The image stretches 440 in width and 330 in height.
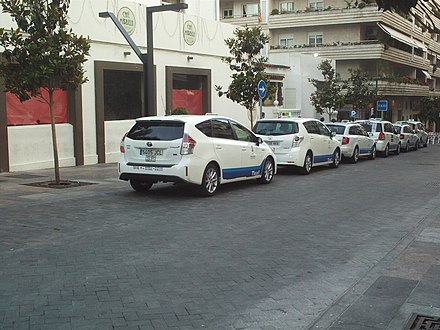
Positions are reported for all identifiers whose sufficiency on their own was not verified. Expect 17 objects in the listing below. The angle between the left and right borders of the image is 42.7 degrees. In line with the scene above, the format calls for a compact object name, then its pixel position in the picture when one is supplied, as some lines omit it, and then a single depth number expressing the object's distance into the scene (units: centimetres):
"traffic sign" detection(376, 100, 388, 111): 4047
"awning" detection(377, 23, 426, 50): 4705
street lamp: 1691
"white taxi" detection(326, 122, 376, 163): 2077
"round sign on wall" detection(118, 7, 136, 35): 2017
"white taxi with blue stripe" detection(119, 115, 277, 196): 1116
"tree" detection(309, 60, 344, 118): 3472
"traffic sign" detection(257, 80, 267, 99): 2041
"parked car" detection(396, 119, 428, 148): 3353
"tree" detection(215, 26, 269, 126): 2172
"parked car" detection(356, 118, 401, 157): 2478
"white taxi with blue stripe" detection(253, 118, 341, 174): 1606
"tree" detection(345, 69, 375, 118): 3850
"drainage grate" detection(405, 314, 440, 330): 467
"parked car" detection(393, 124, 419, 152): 2872
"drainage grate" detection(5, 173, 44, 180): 1497
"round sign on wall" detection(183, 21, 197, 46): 2319
